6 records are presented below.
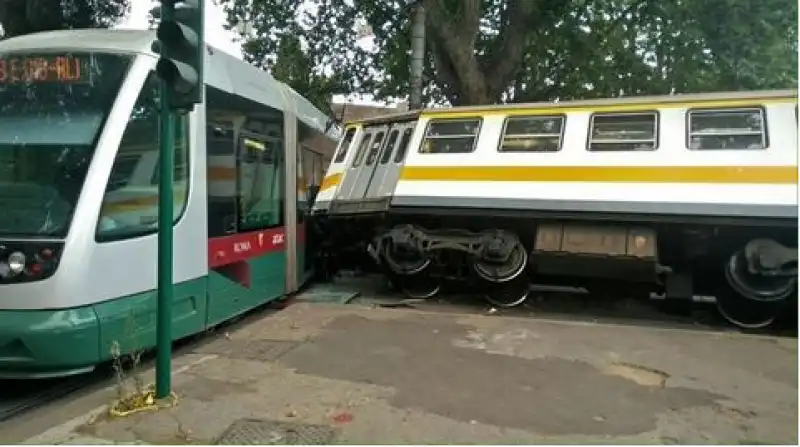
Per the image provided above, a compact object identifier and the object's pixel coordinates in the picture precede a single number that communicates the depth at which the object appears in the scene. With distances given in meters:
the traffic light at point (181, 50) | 4.77
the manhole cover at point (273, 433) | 4.37
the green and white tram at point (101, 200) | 5.06
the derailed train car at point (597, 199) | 8.20
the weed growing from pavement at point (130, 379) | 4.86
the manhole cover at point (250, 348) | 6.58
